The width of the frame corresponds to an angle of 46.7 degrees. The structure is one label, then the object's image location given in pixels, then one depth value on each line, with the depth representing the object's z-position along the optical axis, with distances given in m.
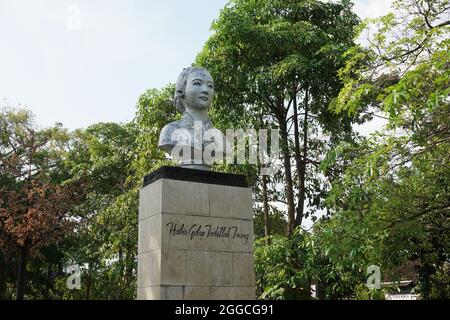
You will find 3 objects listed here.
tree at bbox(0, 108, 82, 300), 15.35
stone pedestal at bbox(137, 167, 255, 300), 6.57
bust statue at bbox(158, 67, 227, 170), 7.41
